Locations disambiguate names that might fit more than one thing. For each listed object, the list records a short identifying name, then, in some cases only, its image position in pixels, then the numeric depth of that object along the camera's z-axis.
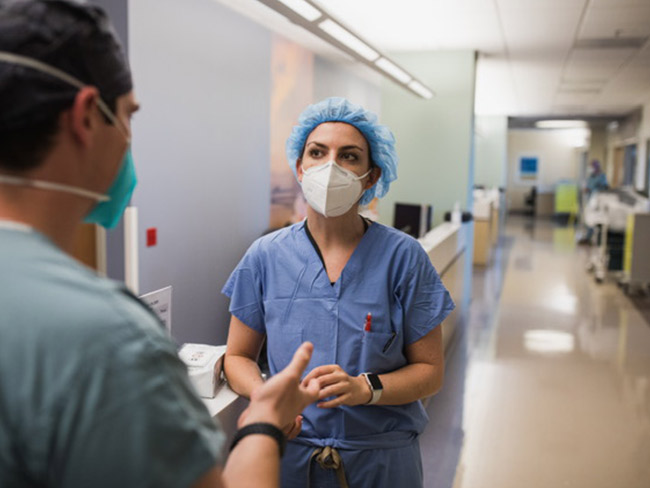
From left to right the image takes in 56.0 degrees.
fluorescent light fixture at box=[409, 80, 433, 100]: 5.37
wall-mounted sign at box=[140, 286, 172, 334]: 1.58
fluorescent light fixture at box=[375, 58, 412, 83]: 4.50
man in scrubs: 0.56
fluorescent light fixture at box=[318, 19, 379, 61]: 3.28
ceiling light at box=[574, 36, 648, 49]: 5.78
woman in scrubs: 1.46
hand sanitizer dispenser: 1.57
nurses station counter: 1.57
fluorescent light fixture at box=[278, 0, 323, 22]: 2.79
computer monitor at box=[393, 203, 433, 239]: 5.35
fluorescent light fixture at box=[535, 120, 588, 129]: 14.95
